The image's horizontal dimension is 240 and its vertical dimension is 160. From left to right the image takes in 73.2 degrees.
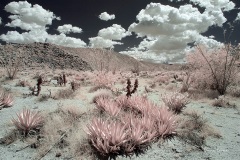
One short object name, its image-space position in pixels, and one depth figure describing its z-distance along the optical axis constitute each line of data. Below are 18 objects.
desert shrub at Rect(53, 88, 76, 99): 7.10
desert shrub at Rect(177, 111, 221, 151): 3.93
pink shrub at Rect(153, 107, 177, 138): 3.97
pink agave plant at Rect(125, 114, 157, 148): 3.61
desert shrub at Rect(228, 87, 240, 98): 7.84
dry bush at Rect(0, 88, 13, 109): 6.11
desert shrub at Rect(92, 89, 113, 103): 6.30
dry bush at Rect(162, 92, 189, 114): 5.60
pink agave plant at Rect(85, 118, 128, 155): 3.42
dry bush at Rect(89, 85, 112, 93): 8.41
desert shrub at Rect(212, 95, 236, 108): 6.55
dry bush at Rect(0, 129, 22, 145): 4.10
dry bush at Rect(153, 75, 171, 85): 12.66
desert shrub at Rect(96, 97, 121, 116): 4.75
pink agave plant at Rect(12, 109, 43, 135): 4.34
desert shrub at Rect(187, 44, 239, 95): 8.30
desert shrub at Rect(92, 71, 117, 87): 8.89
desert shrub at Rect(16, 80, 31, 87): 10.32
